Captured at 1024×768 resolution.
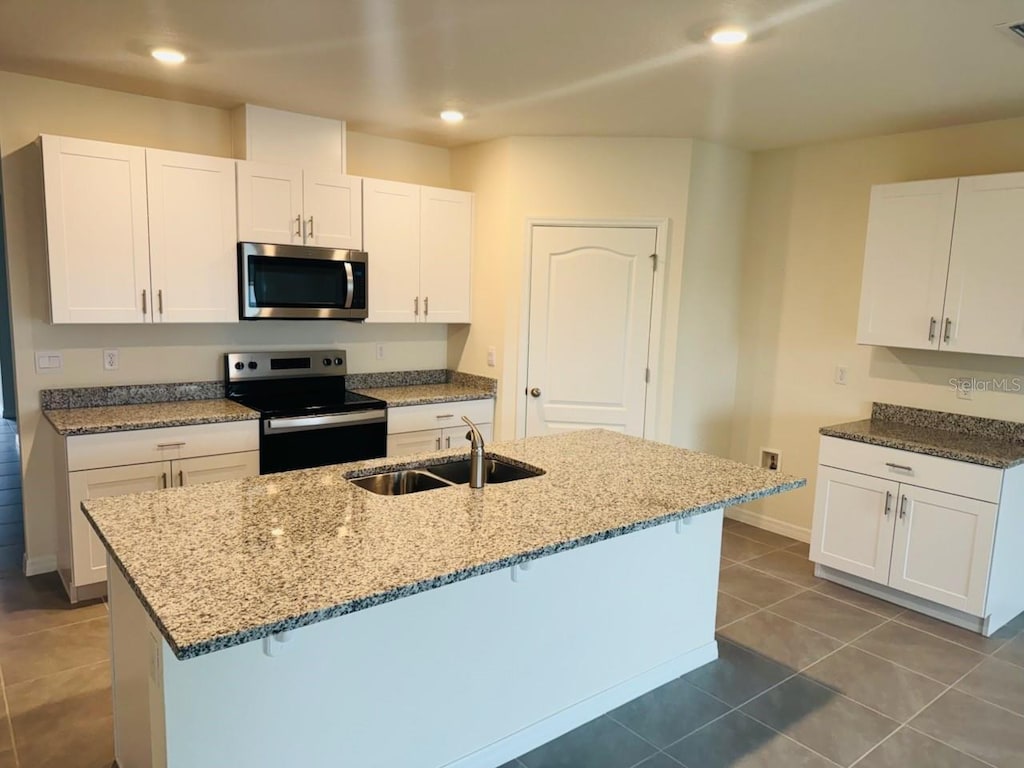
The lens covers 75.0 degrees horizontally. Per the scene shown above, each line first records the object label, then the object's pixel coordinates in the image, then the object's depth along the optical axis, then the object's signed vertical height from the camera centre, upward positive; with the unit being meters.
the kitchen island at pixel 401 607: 1.54 -0.87
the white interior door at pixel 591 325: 4.18 -0.06
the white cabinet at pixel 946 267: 3.18 +0.32
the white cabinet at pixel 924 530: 3.11 -1.00
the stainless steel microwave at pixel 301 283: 3.62 +0.13
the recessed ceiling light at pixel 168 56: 2.81 +1.04
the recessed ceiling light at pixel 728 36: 2.36 +1.03
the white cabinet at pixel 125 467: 3.09 -0.81
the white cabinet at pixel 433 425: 4.04 -0.72
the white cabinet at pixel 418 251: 4.12 +0.37
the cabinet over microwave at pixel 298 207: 3.61 +0.55
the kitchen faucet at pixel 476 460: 2.23 -0.49
